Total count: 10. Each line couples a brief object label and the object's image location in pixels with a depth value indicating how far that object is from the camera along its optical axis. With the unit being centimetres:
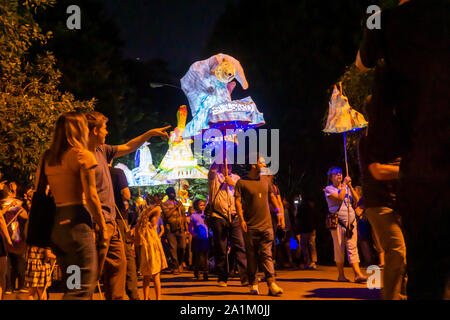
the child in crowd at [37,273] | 836
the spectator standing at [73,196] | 428
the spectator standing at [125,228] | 690
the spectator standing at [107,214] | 566
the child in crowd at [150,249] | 820
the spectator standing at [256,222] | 900
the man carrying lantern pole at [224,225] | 1074
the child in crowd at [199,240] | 1319
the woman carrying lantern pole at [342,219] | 1080
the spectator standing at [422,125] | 255
